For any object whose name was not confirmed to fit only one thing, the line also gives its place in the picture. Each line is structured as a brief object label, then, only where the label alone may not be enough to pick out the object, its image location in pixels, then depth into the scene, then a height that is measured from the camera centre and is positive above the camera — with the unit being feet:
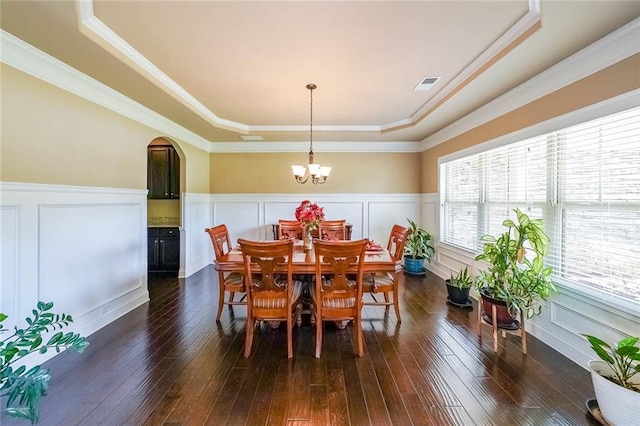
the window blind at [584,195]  6.88 +0.54
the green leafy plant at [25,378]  3.98 -2.46
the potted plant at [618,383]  5.32 -3.34
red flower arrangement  10.62 -0.16
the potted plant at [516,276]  8.34 -1.93
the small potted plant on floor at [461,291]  11.95 -3.28
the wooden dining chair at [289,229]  14.16 -0.91
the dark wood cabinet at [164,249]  16.65 -2.29
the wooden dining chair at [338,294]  8.04 -2.40
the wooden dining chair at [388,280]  10.01 -2.49
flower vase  11.07 -1.10
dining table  8.70 -1.63
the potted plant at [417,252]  16.99 -2.44
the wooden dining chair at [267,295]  8.04 -2.43
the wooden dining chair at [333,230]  13.91 -0.92
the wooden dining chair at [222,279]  10.04 -2.49
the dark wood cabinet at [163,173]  17.19 +2.19
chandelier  11.17 +1.65
